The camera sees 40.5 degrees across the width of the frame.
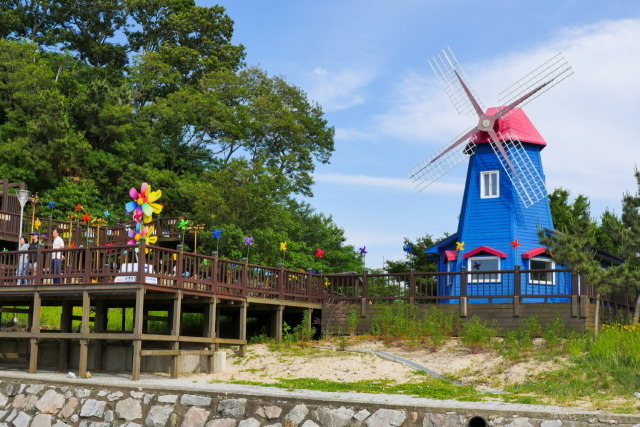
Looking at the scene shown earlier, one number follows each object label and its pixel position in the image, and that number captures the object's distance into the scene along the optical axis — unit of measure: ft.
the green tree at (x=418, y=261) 126.93
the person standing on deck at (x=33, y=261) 66.97
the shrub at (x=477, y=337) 67.26
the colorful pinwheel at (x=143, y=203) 66.54
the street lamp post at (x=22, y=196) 75.87
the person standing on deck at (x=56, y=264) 65.87
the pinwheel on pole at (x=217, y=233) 85.81
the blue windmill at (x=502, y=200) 93.97
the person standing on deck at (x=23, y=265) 67.62
